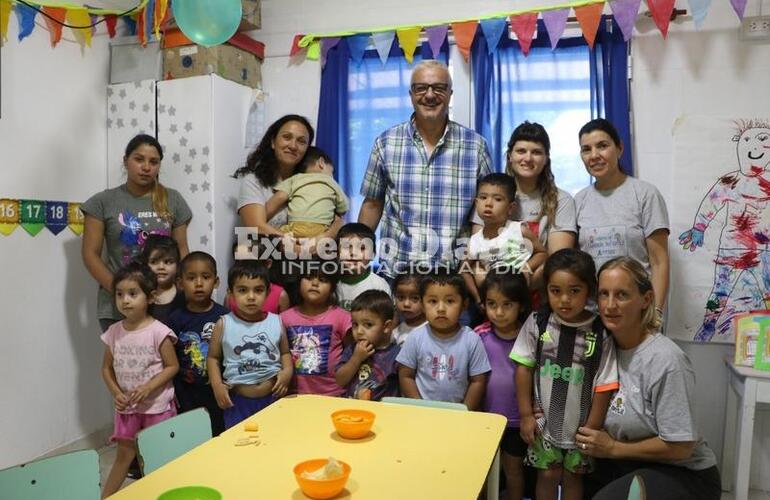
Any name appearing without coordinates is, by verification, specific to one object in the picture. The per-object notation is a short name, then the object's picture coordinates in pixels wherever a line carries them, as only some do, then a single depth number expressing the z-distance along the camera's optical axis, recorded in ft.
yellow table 4.23
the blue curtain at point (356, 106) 11.24
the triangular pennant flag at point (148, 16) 10.53
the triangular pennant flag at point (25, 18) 9.27
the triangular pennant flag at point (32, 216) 9.70
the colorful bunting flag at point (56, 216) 10.12
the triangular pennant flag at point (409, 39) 10.81
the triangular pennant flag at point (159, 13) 9.98
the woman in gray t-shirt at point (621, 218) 8.09
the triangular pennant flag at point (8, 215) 9.34
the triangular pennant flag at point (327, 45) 11.35
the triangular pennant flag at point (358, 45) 11.16
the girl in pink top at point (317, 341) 8.27
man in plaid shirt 8.54
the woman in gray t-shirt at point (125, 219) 9.43
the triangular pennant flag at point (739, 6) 9.19
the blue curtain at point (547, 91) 10.16
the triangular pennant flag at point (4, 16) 9.04
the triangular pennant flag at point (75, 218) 10.56
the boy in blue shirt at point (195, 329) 8.52
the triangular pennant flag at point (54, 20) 9.78
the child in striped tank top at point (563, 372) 6.54
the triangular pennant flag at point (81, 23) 10.23
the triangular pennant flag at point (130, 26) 11.43
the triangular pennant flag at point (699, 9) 9.31
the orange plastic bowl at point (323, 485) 3.98
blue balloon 7.79
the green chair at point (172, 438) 5.33
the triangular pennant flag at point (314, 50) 11.56
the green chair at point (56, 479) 4.48
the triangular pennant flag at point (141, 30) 10.62
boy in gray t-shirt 7.41
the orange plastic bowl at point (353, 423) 5.15
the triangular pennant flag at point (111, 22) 10.77
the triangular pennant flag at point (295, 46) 11.59
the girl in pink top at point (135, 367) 8.14
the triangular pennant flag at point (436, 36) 10.61
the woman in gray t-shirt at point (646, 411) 5.83
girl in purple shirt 7.32
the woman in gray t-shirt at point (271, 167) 9.59
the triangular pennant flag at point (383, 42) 10.95
